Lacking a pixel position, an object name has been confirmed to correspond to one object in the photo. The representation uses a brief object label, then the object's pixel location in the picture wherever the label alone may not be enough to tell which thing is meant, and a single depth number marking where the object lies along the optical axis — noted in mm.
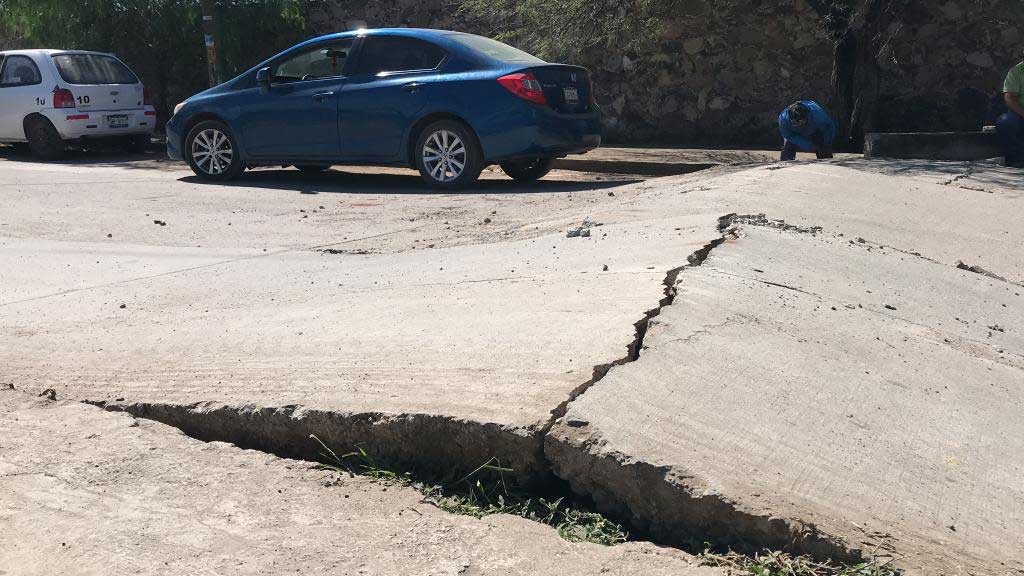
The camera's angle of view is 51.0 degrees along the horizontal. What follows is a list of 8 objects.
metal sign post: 15680
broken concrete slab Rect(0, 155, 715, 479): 3541
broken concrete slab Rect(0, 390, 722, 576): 2828
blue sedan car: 10461
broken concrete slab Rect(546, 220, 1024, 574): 2912
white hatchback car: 14672
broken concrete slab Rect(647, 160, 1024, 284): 6902
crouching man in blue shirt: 11211
